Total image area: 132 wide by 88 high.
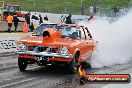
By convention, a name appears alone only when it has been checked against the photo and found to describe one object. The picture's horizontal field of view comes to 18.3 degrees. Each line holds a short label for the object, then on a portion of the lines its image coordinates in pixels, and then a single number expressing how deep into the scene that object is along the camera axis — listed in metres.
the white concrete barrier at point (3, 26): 30.04
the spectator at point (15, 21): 30.06
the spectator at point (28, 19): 33.06
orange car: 11.38
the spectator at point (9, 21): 29.80
